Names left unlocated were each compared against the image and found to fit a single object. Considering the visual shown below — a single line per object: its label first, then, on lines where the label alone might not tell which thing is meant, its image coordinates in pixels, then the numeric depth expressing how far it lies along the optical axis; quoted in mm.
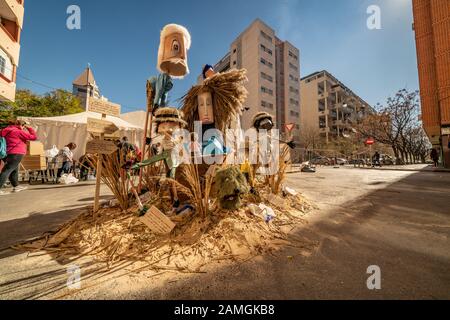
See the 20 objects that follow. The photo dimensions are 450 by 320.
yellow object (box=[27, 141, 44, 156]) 5613
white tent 7758
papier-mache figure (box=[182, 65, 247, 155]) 2238
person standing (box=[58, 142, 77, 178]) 6152
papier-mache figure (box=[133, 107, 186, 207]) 1955
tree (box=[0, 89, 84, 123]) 14320
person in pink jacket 3822
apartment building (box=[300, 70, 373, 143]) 37781
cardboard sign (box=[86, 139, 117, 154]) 1746
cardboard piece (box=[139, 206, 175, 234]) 1461
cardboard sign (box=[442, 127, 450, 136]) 10705
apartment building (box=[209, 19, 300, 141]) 29391
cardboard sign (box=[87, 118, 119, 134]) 1991
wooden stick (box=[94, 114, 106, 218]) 1898
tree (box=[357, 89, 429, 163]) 18531
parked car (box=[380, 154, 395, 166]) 19516
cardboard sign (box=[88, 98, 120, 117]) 2076
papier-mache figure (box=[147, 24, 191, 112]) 2279
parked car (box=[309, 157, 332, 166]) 22109
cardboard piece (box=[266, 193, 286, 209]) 2127
